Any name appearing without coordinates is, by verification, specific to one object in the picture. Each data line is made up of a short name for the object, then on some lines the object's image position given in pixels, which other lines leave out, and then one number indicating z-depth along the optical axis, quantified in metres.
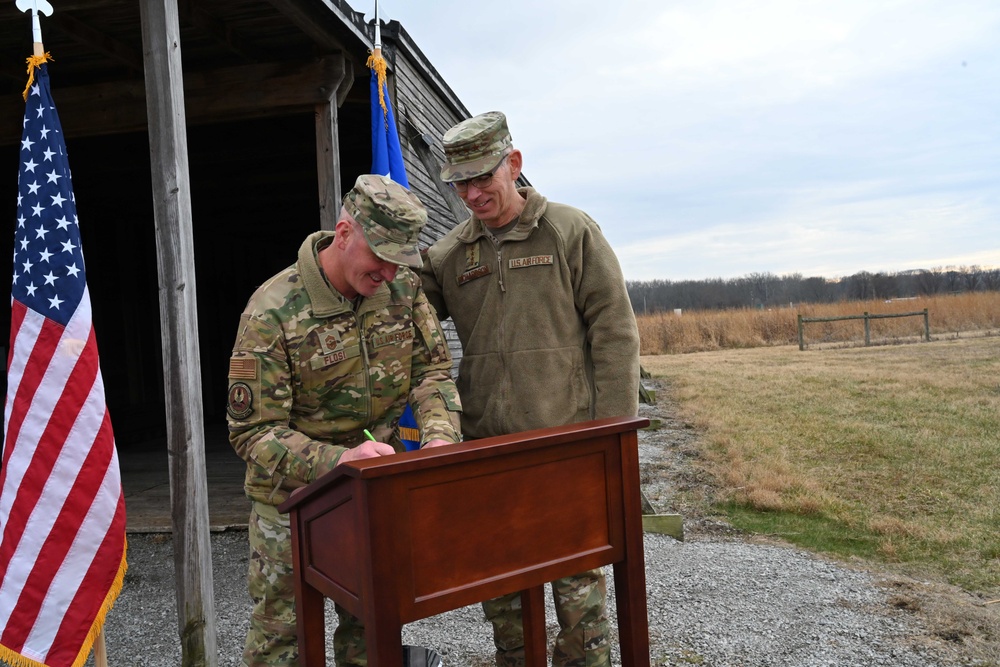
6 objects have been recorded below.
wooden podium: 1.54
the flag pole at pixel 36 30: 3.01
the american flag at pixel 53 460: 2.89
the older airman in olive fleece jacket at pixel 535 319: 2.59
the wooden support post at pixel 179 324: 3.28
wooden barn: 4.56
